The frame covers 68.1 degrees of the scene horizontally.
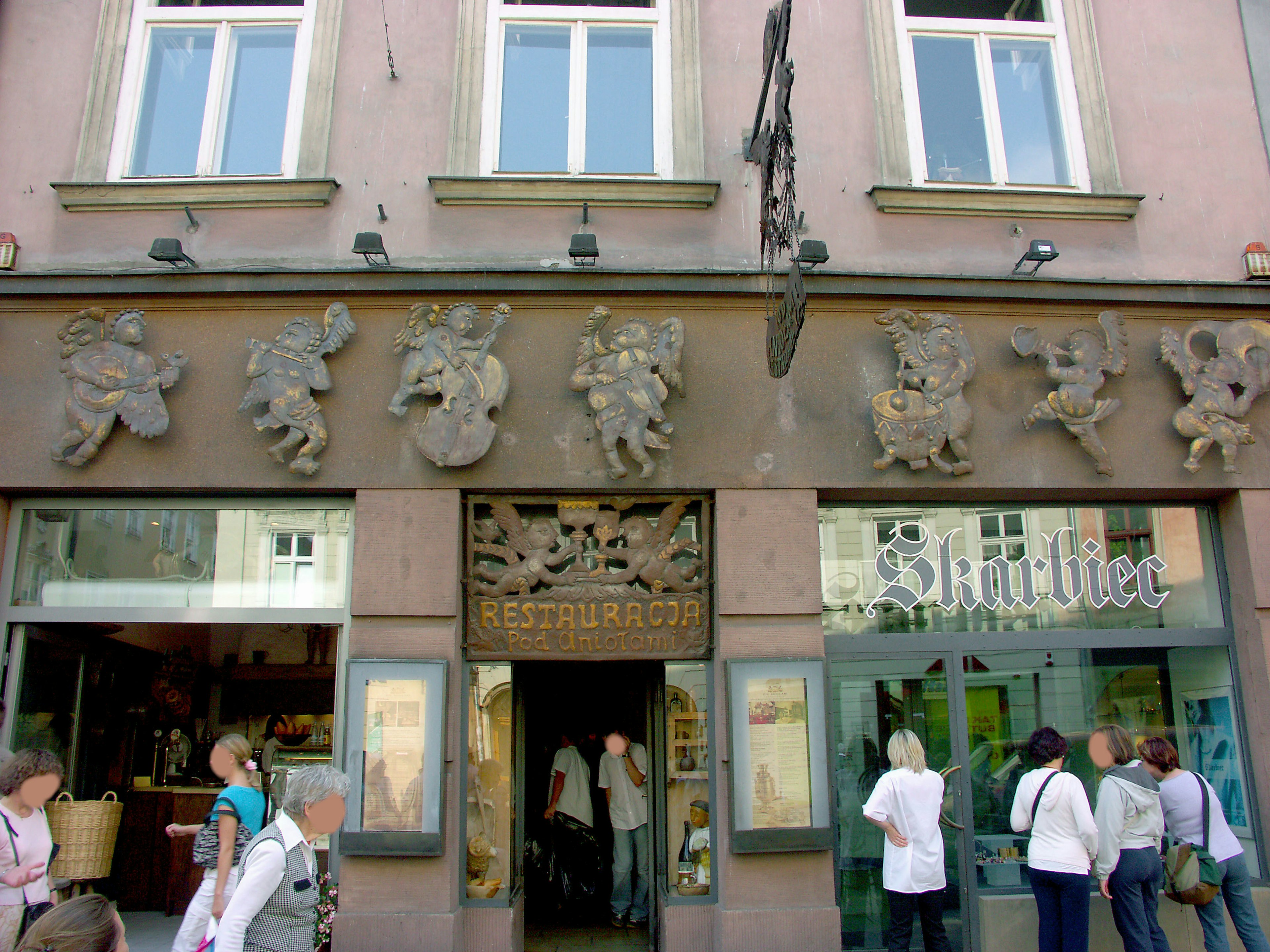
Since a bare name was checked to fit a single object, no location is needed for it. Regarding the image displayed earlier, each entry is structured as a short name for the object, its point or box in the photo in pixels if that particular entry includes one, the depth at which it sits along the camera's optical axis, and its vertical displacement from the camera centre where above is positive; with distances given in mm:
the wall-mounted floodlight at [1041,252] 6332 +3138
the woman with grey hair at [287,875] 3363 -474
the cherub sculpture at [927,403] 6176 +2120
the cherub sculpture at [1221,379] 6340 +2327
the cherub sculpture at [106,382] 6109 +2289
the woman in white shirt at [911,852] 5398 -650
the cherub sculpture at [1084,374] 6281 +2347
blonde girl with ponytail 4742 -476
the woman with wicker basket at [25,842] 4816 -501
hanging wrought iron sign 5230 +3183
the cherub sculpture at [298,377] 6055 +2291
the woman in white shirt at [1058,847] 5328 -623
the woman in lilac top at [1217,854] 5598 -704
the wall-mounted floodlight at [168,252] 6195 +3131
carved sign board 6160 +994
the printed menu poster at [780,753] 5797 -100
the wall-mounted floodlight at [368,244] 6059 +3097
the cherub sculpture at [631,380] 6062 +2255
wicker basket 5816 -566
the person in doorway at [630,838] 7297 -758
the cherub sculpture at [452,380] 6047 +2254
